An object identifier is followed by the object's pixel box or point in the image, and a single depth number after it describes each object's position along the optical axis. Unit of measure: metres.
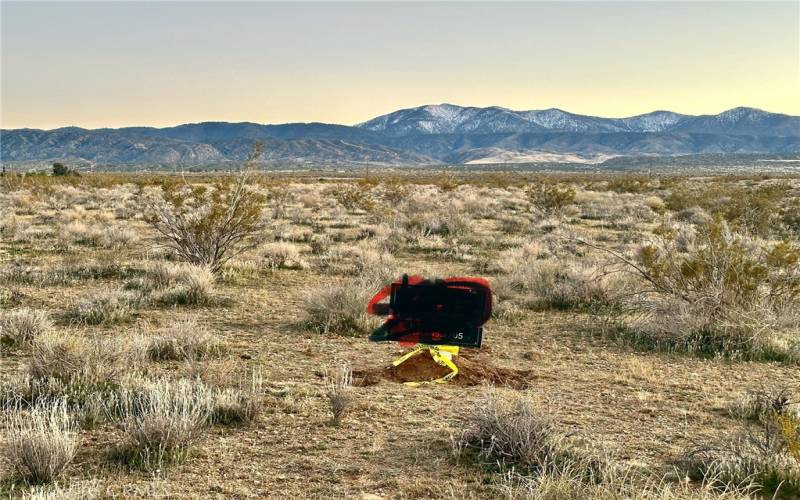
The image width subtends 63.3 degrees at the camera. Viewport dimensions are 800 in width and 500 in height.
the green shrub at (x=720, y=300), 7.90
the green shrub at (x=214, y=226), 12.68
